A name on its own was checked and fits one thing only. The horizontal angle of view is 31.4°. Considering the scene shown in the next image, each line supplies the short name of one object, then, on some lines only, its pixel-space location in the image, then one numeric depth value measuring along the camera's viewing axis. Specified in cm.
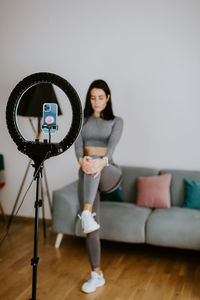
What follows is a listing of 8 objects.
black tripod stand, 163
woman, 238
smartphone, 162
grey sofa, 277
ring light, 159
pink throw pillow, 316
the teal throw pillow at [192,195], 307
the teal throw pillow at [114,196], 330
